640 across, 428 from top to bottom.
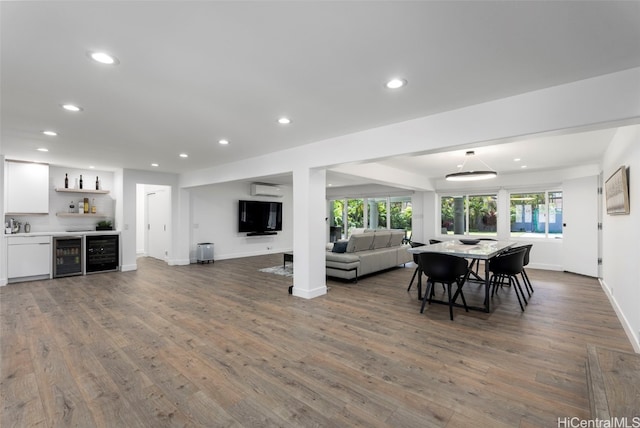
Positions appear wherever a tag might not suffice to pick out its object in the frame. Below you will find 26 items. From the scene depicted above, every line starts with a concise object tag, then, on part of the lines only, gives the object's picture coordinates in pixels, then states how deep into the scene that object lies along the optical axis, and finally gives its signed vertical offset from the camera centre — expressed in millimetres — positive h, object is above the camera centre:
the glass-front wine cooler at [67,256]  6074 -931
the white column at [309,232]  4598 -292
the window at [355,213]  10688 +41
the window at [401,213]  9609 +47
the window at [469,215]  8141 -3
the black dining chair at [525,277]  4764 -1068
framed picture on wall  3212 +282
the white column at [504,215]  7758 -1
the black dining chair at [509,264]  4227 -717
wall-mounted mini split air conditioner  9156 +772
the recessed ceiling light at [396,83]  2443 +1128
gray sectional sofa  5684 -853
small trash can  7906 -1076
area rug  6547 -1341
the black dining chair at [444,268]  3764 -706
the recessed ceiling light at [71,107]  2992 +1107
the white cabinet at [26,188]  5793 +504
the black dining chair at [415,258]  5126 -791
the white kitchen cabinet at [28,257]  5578 -893
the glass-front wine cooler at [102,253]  6516 -928
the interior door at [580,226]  6172 -226
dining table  3949 -553
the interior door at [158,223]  8263 -298
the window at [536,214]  7297 +28
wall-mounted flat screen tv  9117 -80
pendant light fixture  4908 +698
